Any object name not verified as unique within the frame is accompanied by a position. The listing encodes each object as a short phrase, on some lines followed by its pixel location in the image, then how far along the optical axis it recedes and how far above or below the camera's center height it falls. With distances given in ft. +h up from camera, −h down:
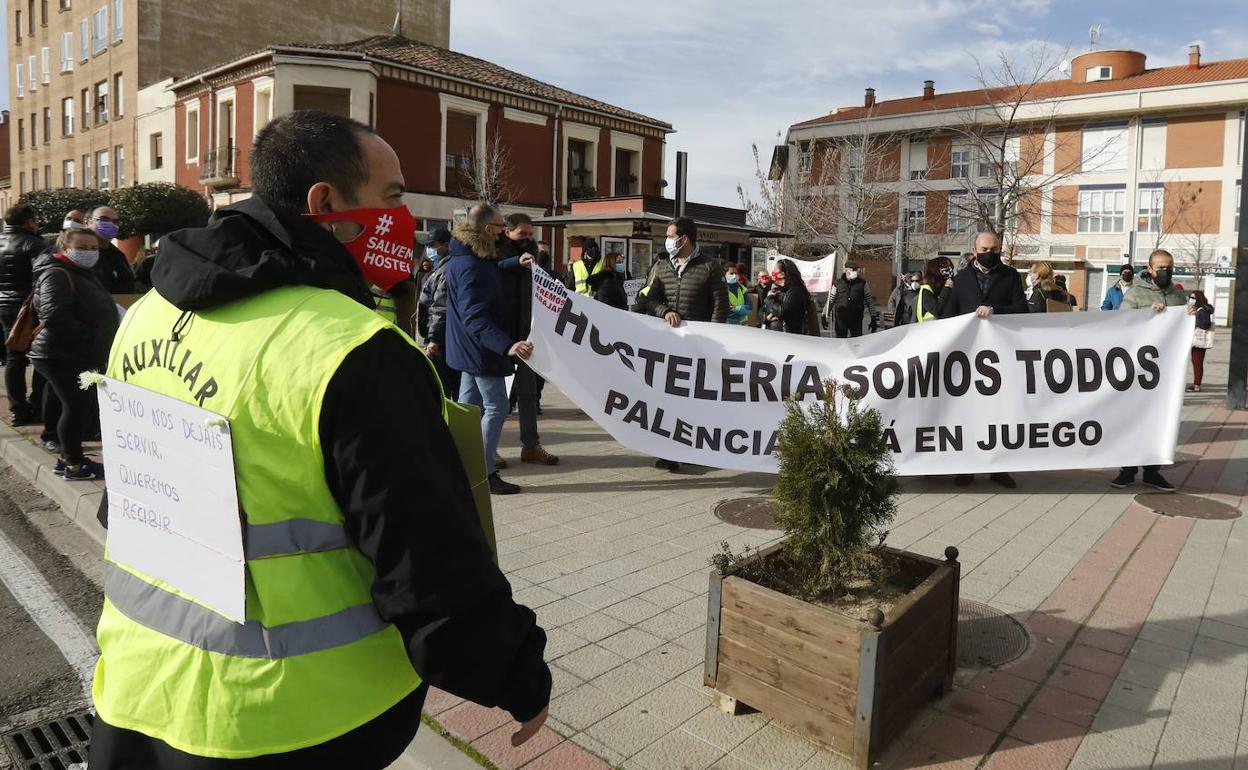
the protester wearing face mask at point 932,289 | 26.18 +0.78
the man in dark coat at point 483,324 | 20.33 -0.50
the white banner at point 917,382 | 20.83 -1.65
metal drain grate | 10.03 -5.35
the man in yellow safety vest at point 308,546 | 4.50 -1.29
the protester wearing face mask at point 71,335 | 21.52 -1.09
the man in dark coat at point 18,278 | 28.09 +0.36
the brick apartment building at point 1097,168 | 140.15 +25.31
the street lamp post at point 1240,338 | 35.27 -0.63
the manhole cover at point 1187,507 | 20.10 -4.36
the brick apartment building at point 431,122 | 95.35 +21.70
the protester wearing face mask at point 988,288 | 22.41 +0.72
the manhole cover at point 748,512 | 18.84 -4.53
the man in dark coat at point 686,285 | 23.84 +0.62
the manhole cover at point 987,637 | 12.01 -4.64
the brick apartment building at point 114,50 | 121.90 +35.99
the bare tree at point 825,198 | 126.31 +17.08
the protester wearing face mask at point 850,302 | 51.31 +0.61
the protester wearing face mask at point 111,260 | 26.55 +1.01
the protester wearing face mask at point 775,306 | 45.83 +0.23
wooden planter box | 9.16 -3.88
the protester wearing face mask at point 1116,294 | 42.29 +1.27
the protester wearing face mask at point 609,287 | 32.55 +0.73
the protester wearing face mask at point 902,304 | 40.16 +0.50
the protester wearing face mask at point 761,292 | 54.95 +1.24
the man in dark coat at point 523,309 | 21.90 -0.15
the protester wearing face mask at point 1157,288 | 31.19 +1.22
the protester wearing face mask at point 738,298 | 49.96 +0.72
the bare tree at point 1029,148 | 122.62 +27.71
